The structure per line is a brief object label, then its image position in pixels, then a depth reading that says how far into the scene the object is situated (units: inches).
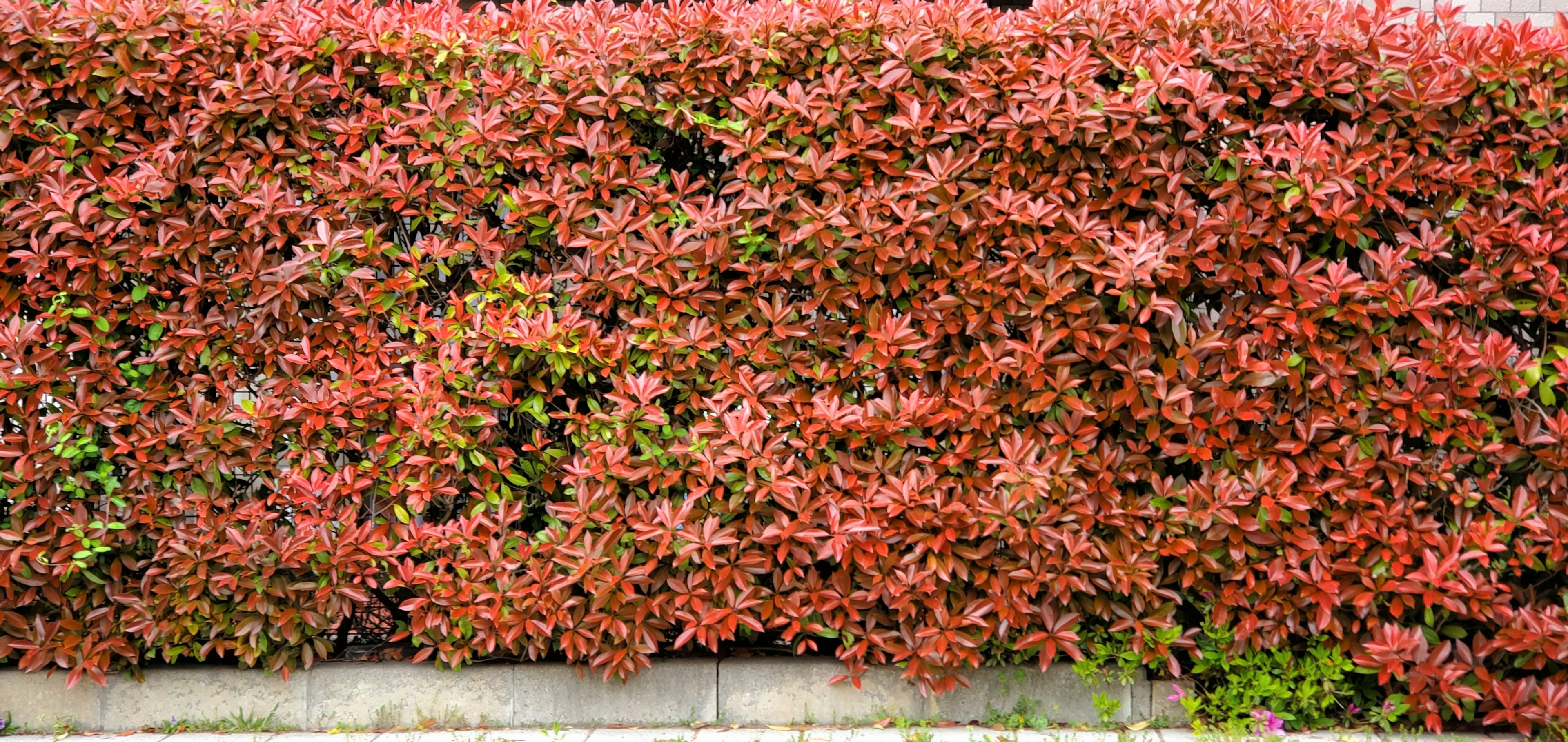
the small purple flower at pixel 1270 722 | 130.6
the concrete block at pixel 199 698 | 142.9
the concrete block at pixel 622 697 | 142.1
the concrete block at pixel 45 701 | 142.1
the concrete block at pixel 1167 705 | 138.9
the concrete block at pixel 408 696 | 142.3
